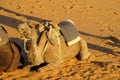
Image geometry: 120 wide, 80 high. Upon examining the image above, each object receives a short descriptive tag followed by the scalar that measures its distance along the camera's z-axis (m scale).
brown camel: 15.45
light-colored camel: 15.16
